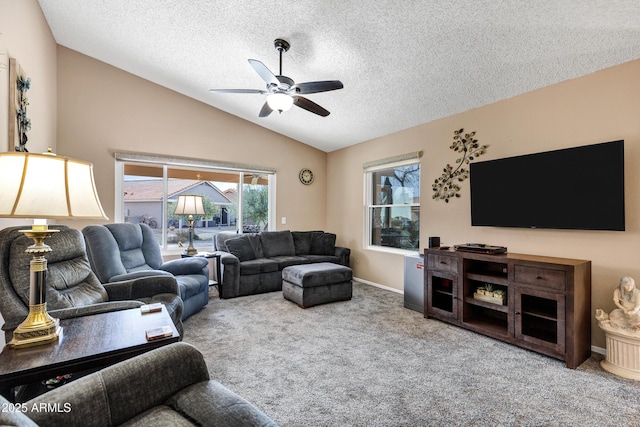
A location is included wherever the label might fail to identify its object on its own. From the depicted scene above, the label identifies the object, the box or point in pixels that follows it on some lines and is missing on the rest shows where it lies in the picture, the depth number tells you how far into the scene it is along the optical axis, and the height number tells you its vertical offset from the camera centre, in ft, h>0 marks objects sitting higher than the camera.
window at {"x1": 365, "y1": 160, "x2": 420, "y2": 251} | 14.79 +0.65
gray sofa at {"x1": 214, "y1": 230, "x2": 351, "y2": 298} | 13.96 -2.12
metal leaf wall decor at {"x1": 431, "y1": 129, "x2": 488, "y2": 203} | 11.83 +2.08
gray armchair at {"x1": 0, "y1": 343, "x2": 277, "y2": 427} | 3.11 -2.12
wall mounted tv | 8.11 +0.91
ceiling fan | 8.36 +3.75
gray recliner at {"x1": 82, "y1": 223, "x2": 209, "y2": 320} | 9.08 -1.59
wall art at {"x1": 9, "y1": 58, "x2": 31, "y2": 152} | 7.23 +2.73
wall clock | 19.43 +2.64
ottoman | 12.35 -2.88
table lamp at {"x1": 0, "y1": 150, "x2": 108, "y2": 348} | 3.76 +0.18
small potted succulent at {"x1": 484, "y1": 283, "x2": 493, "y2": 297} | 9.77 -2.36
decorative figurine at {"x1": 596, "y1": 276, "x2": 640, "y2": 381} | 7.28 -2.80
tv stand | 7.93 -2.49
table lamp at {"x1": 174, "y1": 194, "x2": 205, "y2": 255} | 14.24 +0.41
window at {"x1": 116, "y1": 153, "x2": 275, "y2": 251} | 14.57 +1.06
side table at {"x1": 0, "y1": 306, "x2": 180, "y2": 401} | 3.65 -1.85
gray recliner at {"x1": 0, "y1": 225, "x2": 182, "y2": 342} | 5.05 -1.53
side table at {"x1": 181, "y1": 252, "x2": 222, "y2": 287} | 13.96 -2.07
